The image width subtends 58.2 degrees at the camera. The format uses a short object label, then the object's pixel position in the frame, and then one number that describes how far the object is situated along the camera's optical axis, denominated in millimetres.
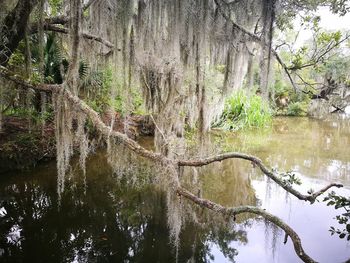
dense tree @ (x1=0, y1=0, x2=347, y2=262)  2977
